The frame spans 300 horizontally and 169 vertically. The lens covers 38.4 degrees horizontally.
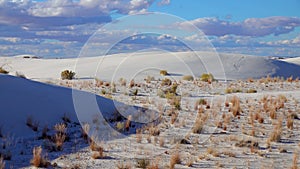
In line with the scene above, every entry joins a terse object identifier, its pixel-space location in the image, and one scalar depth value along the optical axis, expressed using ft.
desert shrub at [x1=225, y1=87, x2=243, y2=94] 94.43
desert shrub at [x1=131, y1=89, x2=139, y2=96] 82.71
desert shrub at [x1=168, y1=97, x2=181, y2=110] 65.16
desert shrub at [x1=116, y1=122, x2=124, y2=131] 47.16
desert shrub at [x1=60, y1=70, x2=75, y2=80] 130.21
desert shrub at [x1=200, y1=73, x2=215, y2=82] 128.26
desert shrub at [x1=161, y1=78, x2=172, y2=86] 110.45
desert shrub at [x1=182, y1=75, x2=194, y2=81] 133.28
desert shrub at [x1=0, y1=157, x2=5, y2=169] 29.13
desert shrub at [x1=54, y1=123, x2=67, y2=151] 37.11
